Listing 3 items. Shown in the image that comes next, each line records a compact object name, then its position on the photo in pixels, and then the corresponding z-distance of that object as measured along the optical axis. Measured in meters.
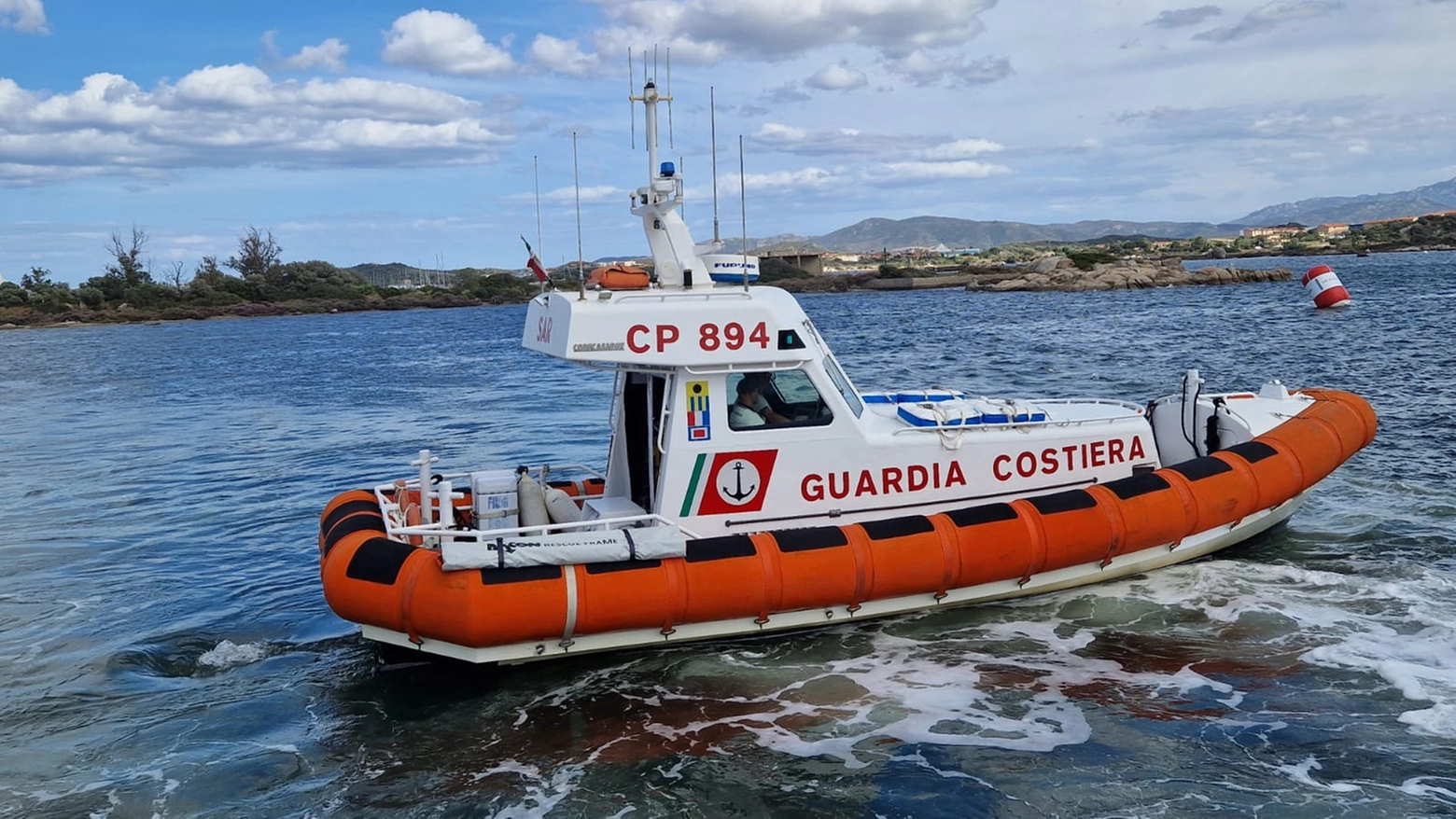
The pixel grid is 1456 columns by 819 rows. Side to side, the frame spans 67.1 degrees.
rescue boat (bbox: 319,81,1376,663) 7.17
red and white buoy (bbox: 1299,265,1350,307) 40.28
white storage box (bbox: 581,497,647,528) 8.55
